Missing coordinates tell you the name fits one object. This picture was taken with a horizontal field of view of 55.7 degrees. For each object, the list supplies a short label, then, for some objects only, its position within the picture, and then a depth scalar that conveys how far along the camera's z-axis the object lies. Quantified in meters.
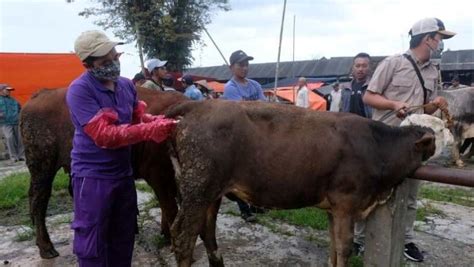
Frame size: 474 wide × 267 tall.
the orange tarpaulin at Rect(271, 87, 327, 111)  15.74
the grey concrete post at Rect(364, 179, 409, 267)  3.10
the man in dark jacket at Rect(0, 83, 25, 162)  10.89
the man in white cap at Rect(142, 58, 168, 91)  6.07
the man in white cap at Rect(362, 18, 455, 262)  3.73
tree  19.94
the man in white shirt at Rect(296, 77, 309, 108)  13.38
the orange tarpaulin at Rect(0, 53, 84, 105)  12.55
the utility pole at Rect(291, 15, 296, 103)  32.03
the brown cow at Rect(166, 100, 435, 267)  3.07
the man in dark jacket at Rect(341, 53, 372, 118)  5.39
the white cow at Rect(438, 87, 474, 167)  8.99
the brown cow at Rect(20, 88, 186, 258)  4.25
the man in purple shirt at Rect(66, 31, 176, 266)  2.70
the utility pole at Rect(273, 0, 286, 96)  12.59
